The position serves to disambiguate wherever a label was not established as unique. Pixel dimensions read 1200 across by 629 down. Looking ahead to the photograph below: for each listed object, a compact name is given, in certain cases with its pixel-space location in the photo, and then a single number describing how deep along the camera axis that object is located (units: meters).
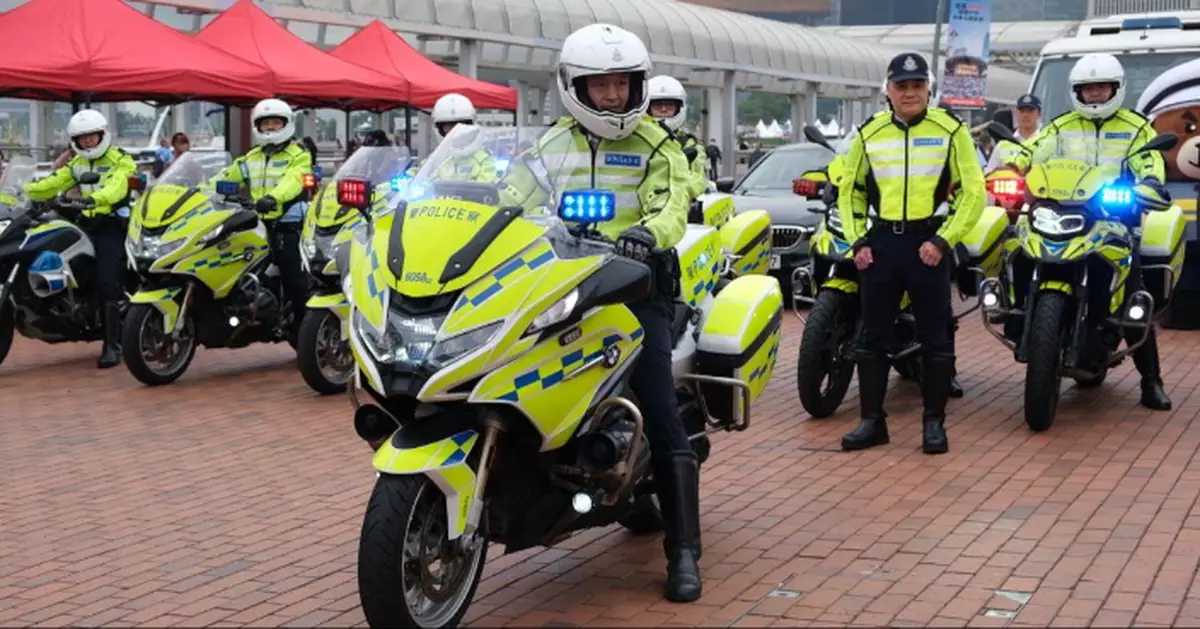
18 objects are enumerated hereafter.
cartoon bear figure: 14.14
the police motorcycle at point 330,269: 10.88
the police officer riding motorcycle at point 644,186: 5.84
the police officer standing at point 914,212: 8.44
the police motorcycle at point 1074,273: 9.27
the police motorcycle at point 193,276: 11.34
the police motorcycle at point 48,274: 11.99
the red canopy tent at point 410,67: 20.94
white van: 16.41
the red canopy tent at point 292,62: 18.34
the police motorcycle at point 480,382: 4.98
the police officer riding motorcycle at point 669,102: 12.38
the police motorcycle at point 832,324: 9.60
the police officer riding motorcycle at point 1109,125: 9.74
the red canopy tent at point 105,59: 15.34
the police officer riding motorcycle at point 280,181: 12.02
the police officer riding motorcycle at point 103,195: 12.36
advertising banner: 24.97
